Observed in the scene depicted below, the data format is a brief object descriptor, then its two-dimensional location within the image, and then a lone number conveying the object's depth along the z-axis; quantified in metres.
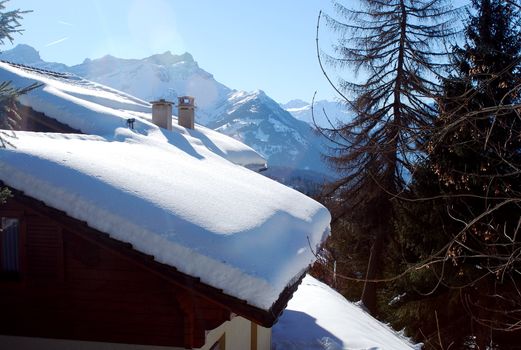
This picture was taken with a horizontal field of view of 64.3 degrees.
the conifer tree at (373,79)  12.29
